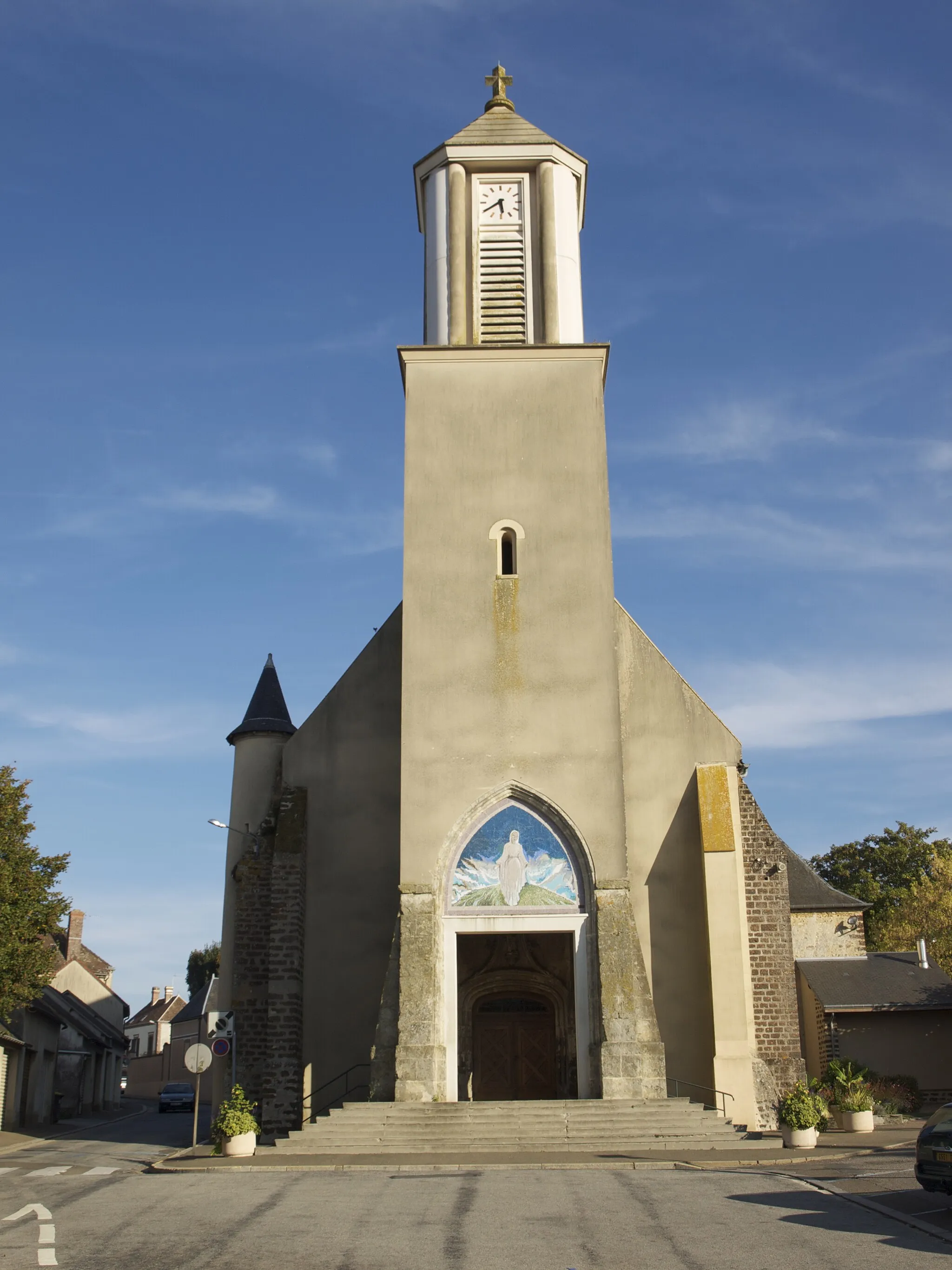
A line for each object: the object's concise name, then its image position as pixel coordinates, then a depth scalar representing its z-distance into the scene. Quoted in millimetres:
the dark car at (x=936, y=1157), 11453
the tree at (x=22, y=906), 24312
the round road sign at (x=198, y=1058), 19016
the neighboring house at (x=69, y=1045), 32750
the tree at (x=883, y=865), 48438
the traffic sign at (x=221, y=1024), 21062
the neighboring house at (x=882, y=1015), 29438
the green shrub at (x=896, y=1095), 25047
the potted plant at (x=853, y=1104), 20016
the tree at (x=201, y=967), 81562
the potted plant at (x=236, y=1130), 16750
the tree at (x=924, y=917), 39656
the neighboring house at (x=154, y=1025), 78625
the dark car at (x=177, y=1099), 45031
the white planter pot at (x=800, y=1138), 16500
